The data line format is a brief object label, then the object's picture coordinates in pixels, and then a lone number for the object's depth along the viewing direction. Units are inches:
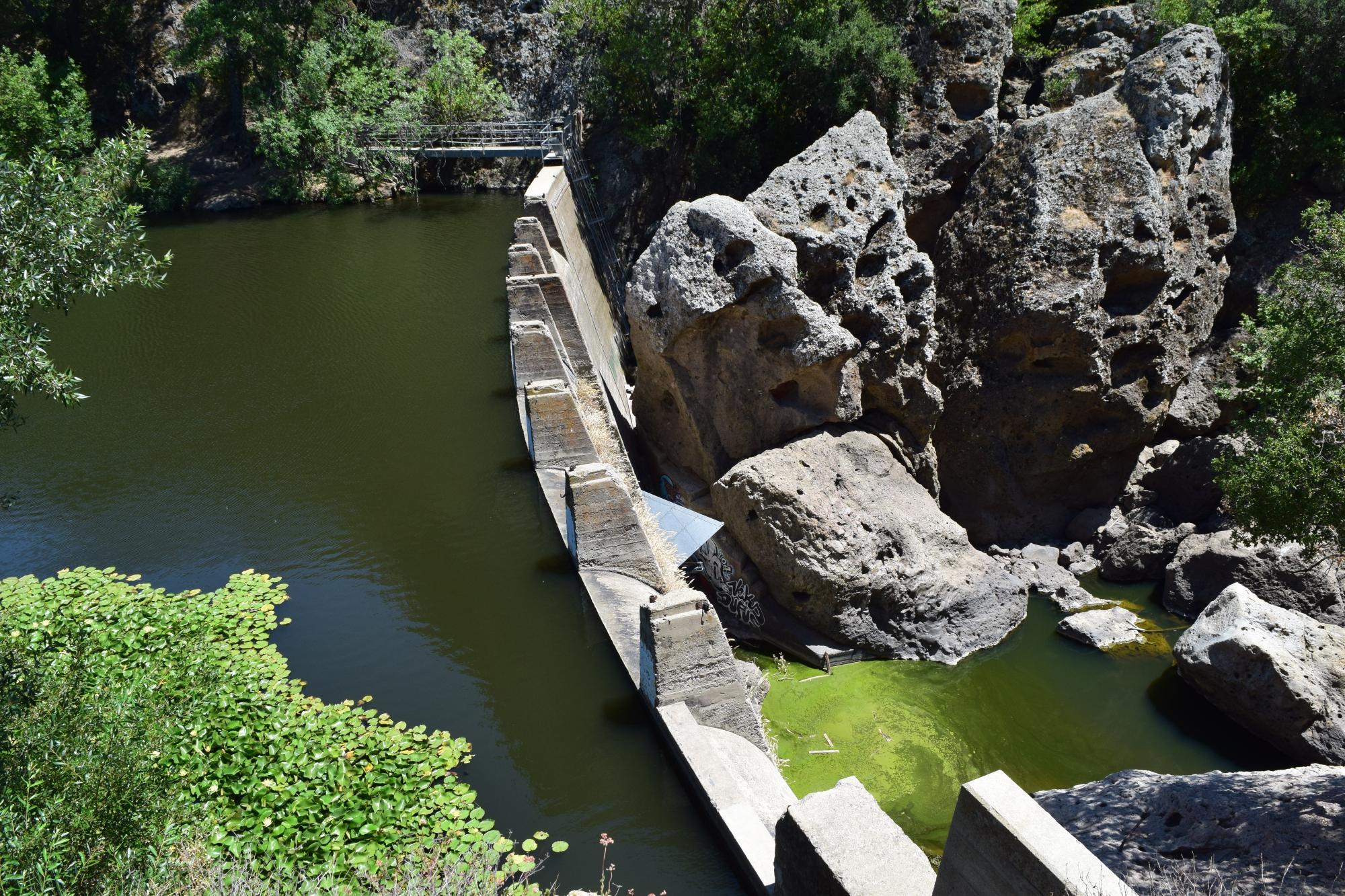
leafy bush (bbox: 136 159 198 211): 1422.2
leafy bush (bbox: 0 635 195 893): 252.5
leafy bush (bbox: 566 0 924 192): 795.4
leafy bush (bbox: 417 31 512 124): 1455.5
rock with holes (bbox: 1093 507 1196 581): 669.9
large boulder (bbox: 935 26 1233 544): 671.1
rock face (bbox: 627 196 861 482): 597.6
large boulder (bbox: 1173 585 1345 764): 505.0
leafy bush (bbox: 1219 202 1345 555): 441.1
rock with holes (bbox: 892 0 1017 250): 745.6
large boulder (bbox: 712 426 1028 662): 573.6
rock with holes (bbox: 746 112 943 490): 623.5
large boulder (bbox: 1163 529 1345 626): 598.5
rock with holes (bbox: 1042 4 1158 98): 773.9
